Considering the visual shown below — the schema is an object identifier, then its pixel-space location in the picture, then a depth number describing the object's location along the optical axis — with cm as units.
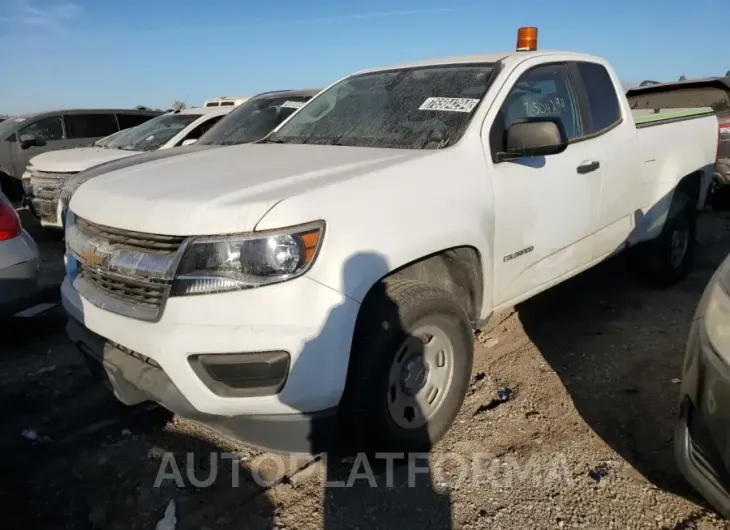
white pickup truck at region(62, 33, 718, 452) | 222
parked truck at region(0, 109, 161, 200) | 1005
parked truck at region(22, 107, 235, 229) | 698
